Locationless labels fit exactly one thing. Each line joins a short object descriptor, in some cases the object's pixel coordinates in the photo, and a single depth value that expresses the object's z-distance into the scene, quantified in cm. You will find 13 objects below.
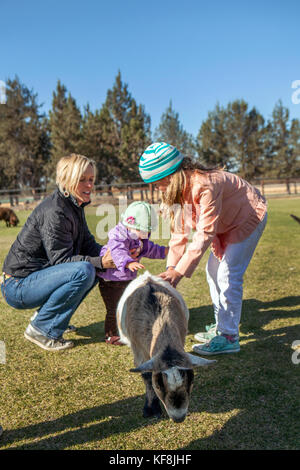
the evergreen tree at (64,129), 4800
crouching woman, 405
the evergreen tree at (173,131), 6438
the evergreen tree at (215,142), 6181
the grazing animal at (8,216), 2045
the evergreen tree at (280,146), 6069
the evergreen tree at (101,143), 5153
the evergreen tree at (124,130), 5206
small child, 423
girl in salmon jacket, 349
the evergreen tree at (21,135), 5312
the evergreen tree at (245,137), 6044
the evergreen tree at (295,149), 6094
